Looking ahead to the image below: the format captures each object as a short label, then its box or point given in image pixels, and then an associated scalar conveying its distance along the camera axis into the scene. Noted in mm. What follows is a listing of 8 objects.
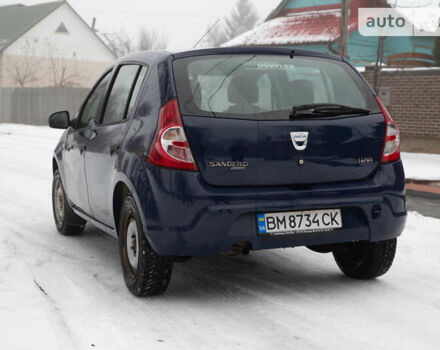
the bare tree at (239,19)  106750
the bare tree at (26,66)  50938
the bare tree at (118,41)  73188
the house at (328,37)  25828
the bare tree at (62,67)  52594
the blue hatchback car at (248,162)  4348
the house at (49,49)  50938
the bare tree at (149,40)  82500
